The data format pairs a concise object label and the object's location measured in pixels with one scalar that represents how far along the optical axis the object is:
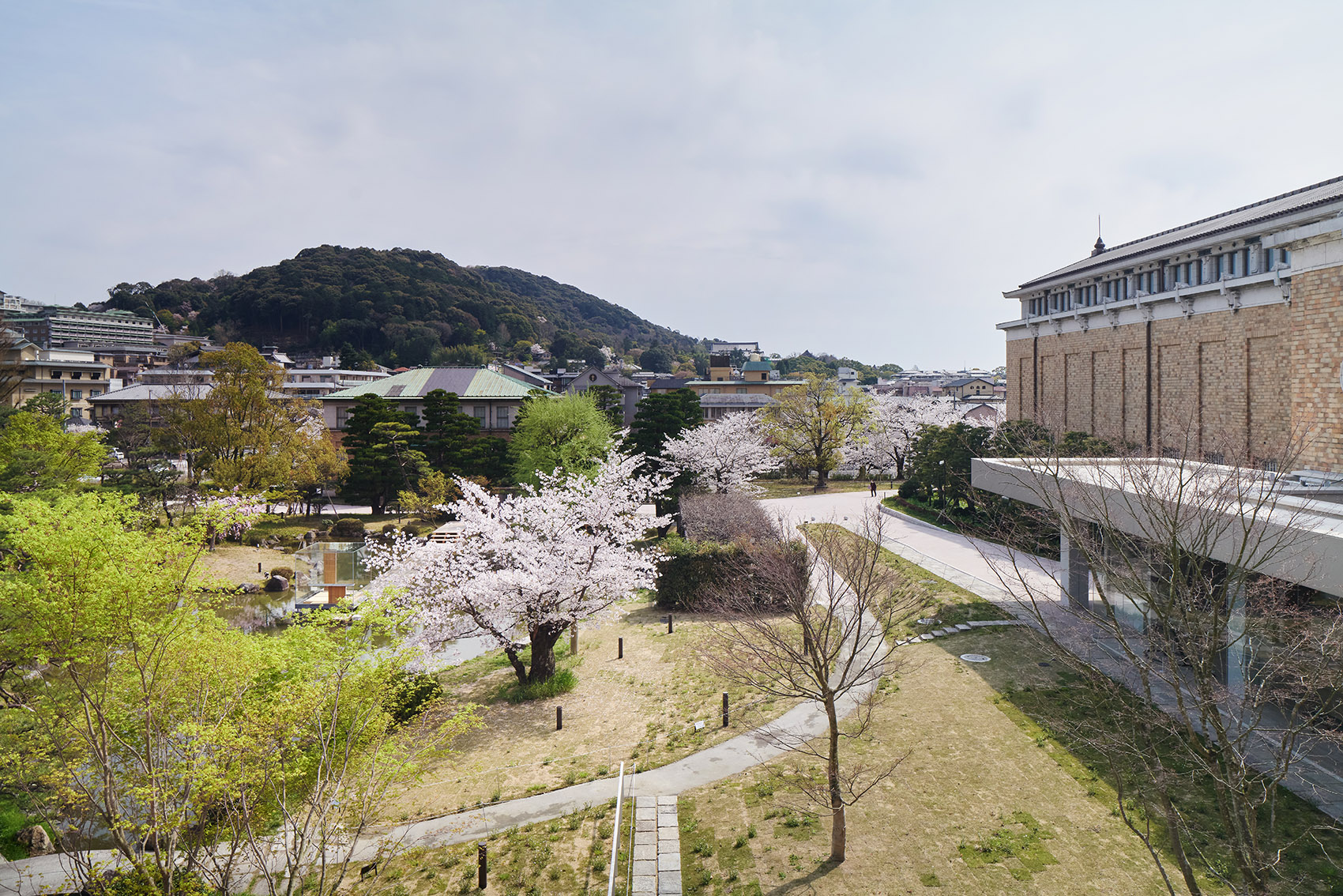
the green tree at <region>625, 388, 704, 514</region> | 40.53
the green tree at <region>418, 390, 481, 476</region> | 42.09
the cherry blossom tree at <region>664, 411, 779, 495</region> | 38.34
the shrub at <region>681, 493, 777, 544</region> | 24.83
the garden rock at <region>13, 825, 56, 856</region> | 11.59
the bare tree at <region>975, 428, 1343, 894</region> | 6.99
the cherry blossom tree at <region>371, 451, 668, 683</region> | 16.06
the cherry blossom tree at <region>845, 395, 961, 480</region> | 50.41
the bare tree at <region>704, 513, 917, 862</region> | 9.98
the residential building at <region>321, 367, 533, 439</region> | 49.72
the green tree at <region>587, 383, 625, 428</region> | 48.18
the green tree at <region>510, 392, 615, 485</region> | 36.09
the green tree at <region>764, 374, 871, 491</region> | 47.44
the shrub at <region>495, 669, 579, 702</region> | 16.72
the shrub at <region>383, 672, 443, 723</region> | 13.02
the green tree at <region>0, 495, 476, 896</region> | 8.08
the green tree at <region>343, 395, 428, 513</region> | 39.47
